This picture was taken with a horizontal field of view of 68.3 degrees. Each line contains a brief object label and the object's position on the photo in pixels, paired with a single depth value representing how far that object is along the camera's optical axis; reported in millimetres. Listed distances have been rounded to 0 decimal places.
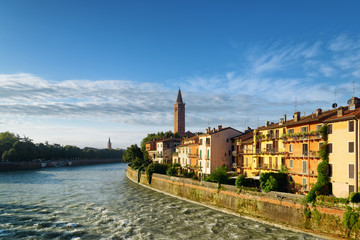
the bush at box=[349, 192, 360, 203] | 24297
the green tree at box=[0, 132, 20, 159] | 116719
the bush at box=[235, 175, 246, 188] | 36247
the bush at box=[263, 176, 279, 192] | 32938
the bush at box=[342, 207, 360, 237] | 23444
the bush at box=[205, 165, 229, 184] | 40000
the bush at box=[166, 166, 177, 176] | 55469
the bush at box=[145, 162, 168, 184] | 58969
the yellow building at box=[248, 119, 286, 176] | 38053
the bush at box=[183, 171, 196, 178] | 52562
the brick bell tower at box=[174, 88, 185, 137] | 148625
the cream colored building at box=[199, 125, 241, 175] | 50906
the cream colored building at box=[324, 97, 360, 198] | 26812
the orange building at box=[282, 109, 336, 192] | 31422
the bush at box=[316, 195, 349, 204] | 24984
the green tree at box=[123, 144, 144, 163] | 87438
